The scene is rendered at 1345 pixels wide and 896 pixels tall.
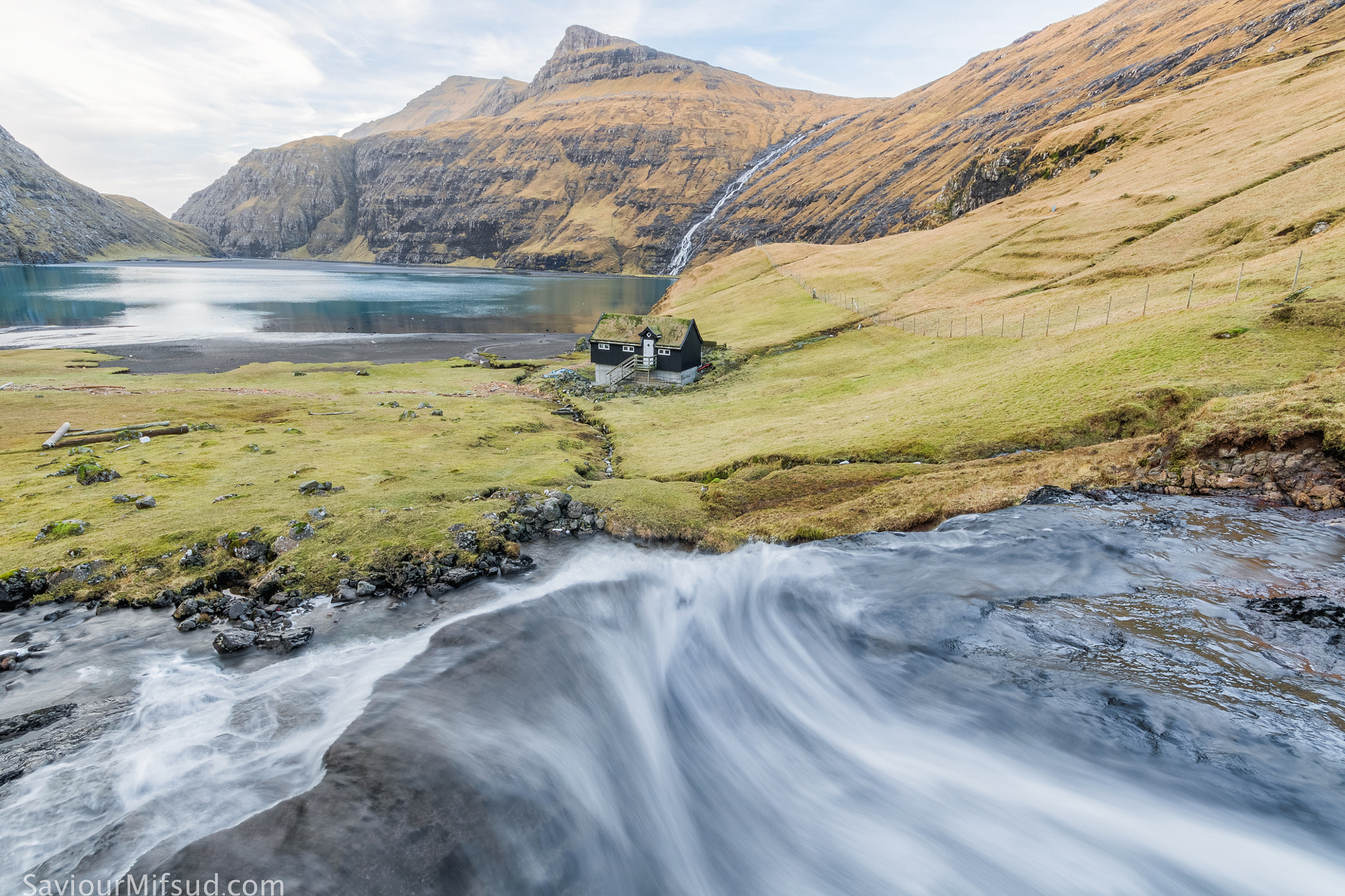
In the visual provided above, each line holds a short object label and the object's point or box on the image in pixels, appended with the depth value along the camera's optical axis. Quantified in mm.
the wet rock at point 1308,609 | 14625
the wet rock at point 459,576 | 21172
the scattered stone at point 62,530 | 22688
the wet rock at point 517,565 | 22344
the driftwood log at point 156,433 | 36731
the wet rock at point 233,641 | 16891
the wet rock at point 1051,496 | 23188
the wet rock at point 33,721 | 13648
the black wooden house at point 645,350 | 63094
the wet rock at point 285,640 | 17266
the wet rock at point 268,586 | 20078
